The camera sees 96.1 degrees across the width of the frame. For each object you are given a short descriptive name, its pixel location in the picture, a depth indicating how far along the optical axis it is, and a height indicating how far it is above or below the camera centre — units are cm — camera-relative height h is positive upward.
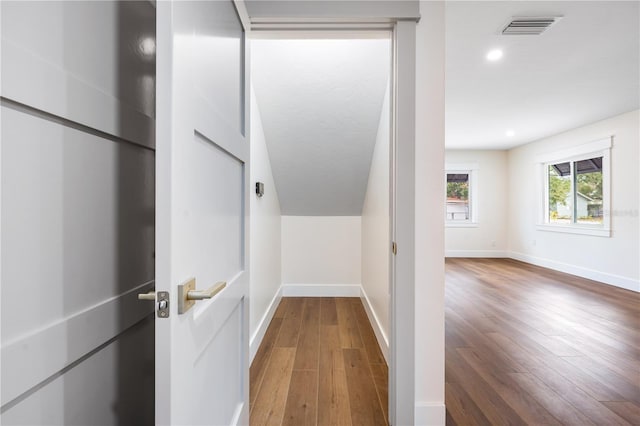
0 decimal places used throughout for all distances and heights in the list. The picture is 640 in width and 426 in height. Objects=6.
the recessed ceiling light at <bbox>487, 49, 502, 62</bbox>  249 +140
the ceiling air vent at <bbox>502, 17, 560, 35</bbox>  208 +139
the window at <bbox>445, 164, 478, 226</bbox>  664 +40
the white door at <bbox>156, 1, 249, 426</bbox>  67 +2
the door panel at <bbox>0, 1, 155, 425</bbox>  53 +1
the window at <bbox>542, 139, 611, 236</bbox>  440 +36
